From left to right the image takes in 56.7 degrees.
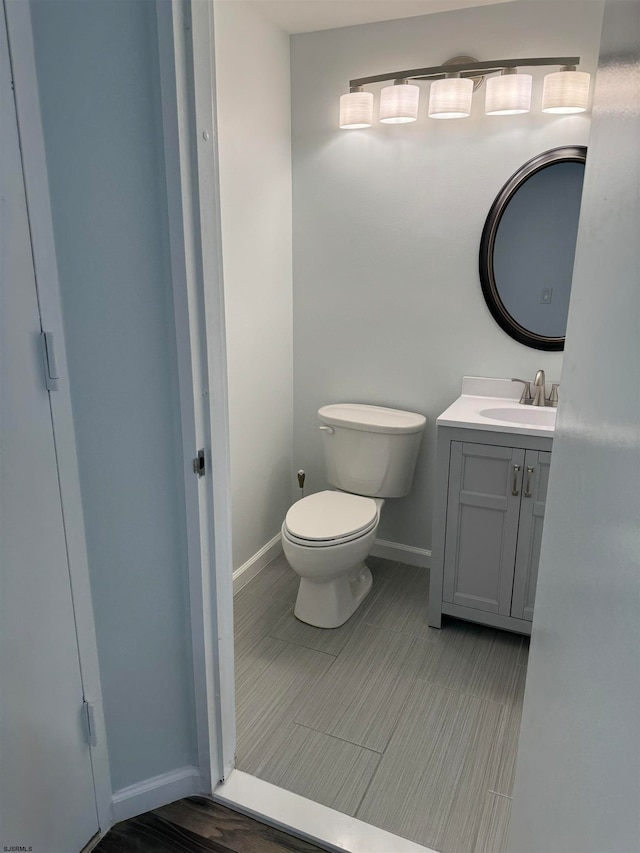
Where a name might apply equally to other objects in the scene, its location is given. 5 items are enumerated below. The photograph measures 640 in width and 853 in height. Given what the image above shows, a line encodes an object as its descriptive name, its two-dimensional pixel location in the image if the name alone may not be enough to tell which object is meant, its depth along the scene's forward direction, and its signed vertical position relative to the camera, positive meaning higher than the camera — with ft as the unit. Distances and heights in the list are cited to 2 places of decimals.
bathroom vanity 7.02 -2.82
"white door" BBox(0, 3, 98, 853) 3.73 -2.16
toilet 7.52 -3.12
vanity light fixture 7.12 +2.27
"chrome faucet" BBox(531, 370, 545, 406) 8.02 -1.49
